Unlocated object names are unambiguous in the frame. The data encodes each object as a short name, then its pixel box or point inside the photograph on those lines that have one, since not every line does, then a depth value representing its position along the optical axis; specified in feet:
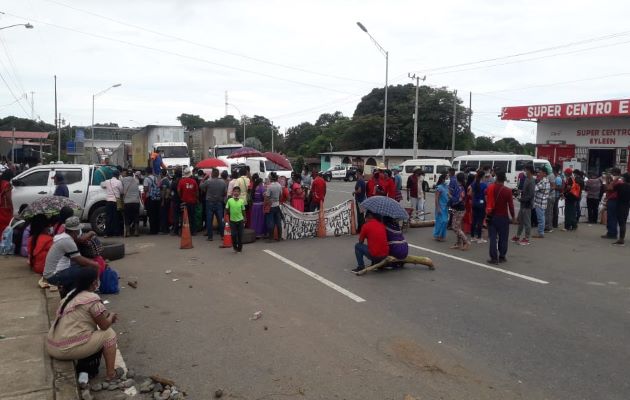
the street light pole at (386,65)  125.10
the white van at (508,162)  84.48
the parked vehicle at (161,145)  96.22
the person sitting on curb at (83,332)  14.83
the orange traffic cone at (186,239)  36.63
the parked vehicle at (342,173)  154.71
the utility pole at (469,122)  198.90
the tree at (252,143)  170.30
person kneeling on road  27.73
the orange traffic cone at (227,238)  36.68
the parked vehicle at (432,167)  110.30
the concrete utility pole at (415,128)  132.65
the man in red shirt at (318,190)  43.98
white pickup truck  40.65
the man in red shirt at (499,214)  31.17
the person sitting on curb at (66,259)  19.49
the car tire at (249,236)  38.68
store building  98.58
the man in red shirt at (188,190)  40.50
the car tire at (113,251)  32.35
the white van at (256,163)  81.08
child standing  34.53
